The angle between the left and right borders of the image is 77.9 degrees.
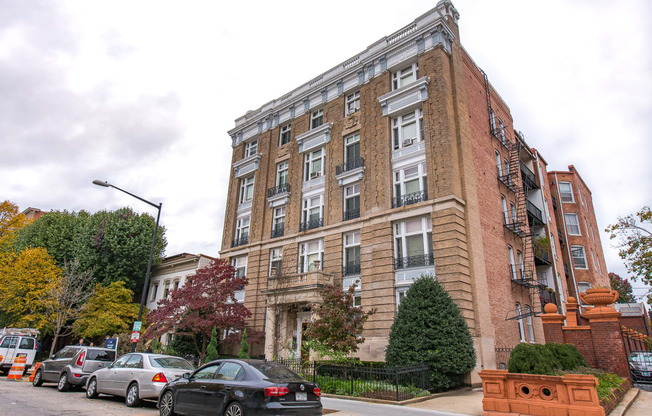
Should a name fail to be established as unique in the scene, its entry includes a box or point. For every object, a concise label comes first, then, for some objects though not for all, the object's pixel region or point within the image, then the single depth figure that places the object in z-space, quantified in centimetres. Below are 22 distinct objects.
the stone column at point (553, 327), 1650
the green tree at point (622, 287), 6375
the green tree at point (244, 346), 2395
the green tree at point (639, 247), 2177
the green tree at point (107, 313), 3291
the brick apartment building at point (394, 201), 2091
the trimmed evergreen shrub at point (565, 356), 1299
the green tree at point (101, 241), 3566
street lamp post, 1867
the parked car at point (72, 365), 1495
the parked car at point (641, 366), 1852
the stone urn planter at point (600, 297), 1553
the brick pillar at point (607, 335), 1522
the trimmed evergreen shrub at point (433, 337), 1645
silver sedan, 1163
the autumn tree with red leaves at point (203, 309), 2377
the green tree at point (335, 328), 1664
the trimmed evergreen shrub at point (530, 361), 1083
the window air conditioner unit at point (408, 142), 2356
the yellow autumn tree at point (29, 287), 3297
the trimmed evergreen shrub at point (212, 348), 2277
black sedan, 795
